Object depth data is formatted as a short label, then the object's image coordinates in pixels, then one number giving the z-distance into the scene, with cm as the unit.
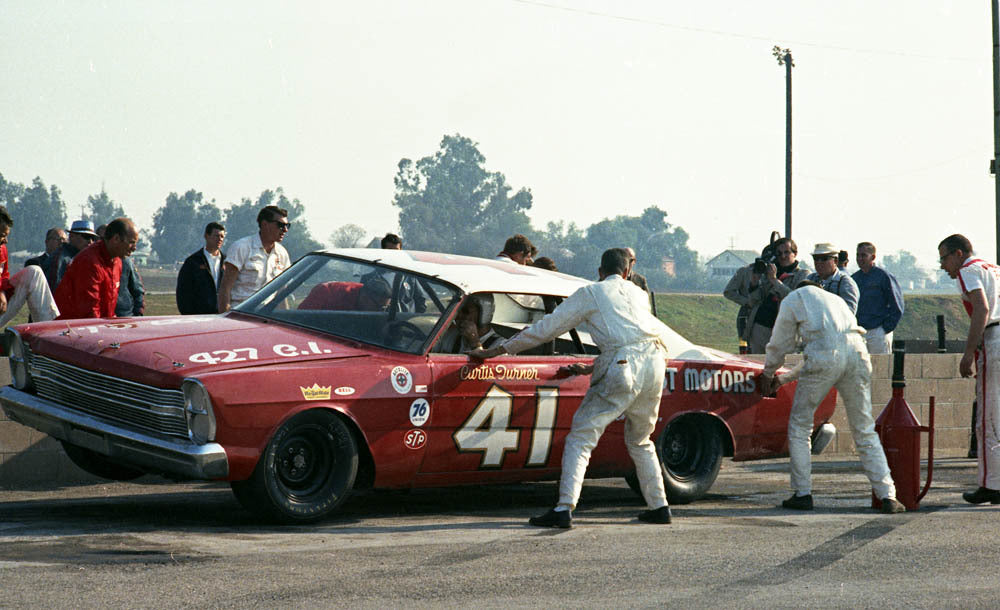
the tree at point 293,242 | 18938
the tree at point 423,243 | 19812
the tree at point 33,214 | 18600
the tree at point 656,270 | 17225
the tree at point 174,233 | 19450
